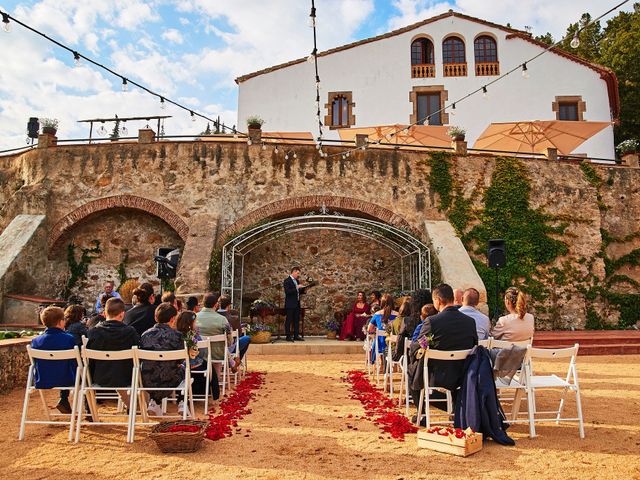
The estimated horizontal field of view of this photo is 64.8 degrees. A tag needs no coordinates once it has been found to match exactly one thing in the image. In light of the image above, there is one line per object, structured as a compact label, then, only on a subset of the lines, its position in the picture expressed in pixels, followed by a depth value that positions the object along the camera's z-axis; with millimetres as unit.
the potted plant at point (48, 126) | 13500
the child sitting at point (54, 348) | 4543
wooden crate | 3885
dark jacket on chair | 4285
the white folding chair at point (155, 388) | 4359
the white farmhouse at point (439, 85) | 18500
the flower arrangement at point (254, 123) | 13500
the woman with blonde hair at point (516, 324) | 5562
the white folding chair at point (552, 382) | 4480
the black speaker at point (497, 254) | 11336
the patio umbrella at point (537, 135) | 16344
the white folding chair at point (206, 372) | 5264
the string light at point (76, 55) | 6043
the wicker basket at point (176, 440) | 3900
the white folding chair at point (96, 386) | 4297
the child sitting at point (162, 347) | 4770
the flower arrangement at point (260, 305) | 12086
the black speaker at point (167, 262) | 10727
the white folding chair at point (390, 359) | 6070
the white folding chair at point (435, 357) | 4430
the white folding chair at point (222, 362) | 5953
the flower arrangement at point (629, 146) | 15031
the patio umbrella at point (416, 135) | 16656
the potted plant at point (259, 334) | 11086
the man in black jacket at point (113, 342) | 4590
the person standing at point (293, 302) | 11438
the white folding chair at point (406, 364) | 5191
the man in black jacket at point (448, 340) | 4586
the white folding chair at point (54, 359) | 4340
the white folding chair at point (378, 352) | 7113
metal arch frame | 12070
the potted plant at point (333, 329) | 12461
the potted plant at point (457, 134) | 13832
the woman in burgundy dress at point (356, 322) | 12086
